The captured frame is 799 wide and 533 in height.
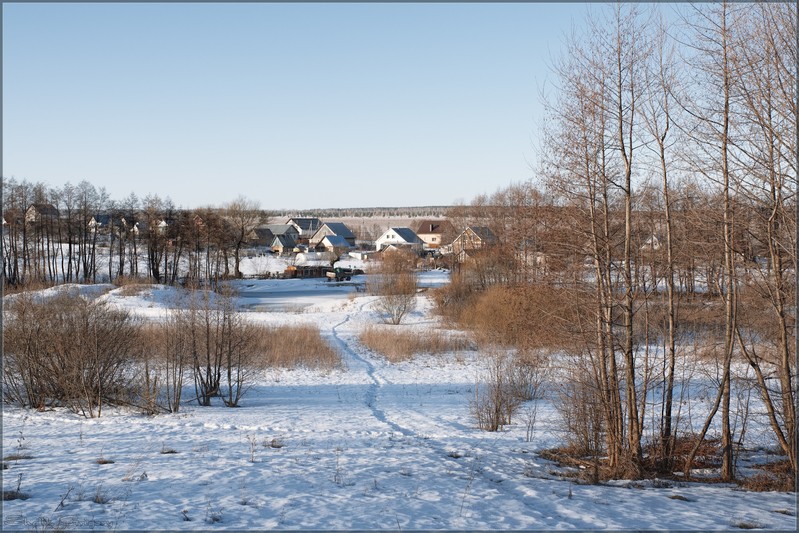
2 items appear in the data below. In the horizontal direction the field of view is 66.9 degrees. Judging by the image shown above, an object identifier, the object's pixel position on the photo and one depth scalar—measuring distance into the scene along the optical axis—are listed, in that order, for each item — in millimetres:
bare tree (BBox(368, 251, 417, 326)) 37094
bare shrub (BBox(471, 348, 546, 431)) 13582
